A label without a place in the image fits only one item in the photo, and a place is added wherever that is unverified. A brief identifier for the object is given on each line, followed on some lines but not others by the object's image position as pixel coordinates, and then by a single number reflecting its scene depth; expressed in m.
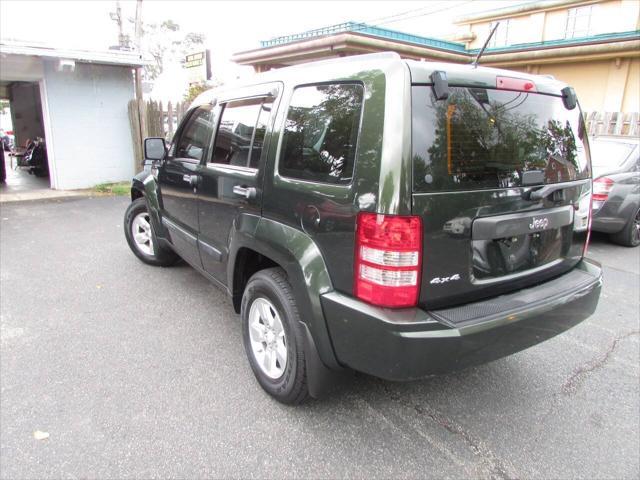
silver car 6.04
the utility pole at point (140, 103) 10.52
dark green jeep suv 2.01
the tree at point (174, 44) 33.28
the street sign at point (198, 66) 14.26
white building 9.38
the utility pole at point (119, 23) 17.64
